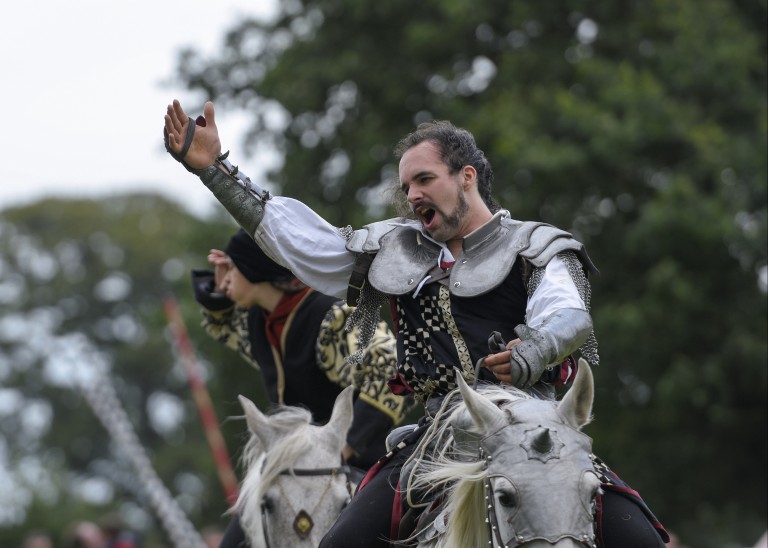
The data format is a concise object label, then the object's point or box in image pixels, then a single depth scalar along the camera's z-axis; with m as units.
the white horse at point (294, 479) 13.55
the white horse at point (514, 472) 9.07
